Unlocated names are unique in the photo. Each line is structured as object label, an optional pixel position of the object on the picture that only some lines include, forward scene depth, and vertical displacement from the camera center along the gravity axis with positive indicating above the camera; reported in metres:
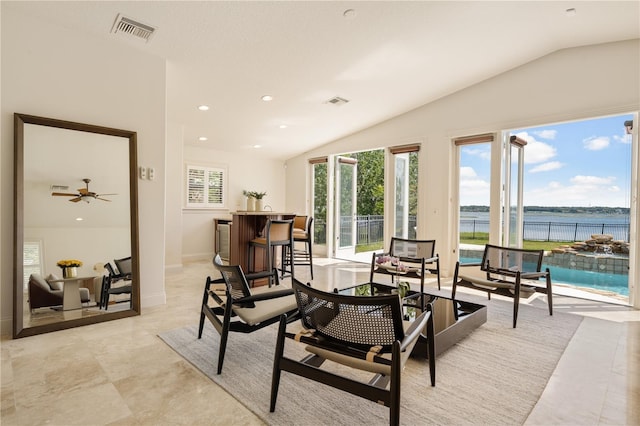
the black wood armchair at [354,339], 1.53 -0.66
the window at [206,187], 6.83 +0.47
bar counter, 4.63 -0.35
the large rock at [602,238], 5.48 -0.44
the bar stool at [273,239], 4.34 -0.41
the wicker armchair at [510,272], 3.37 -0.67
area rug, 1.80 -1.09
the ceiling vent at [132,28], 2.91 +1.62
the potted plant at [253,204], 5.59 +0.09
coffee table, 2.43 -0.89
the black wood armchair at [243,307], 2.24 -0.71
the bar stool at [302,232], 5.24 -0.36
